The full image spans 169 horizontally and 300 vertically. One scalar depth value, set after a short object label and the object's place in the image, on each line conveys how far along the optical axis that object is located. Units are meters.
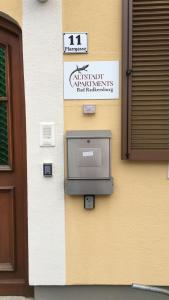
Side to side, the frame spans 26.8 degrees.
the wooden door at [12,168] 3.28
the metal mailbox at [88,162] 3.04
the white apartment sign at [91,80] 3.08
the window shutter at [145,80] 2.97
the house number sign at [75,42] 3.05
